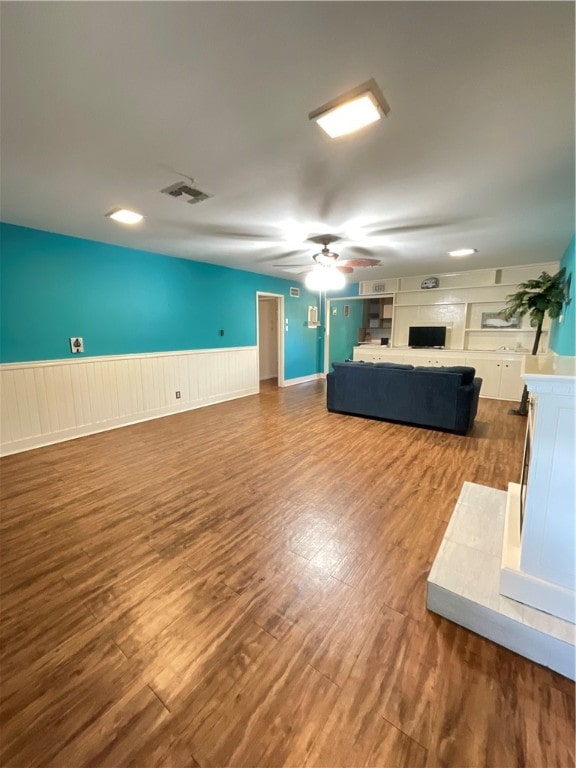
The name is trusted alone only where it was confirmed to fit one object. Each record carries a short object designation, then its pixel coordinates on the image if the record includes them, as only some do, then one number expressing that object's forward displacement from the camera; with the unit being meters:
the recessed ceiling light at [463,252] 4.44
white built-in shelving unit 5.67
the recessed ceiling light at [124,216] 2.91
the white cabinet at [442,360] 6.13
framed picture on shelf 5.97
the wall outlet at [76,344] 3.87
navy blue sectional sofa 3.94
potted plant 4.02
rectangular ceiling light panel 1.42
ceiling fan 3.66
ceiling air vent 2.38
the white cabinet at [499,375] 5.54
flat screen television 6.55
